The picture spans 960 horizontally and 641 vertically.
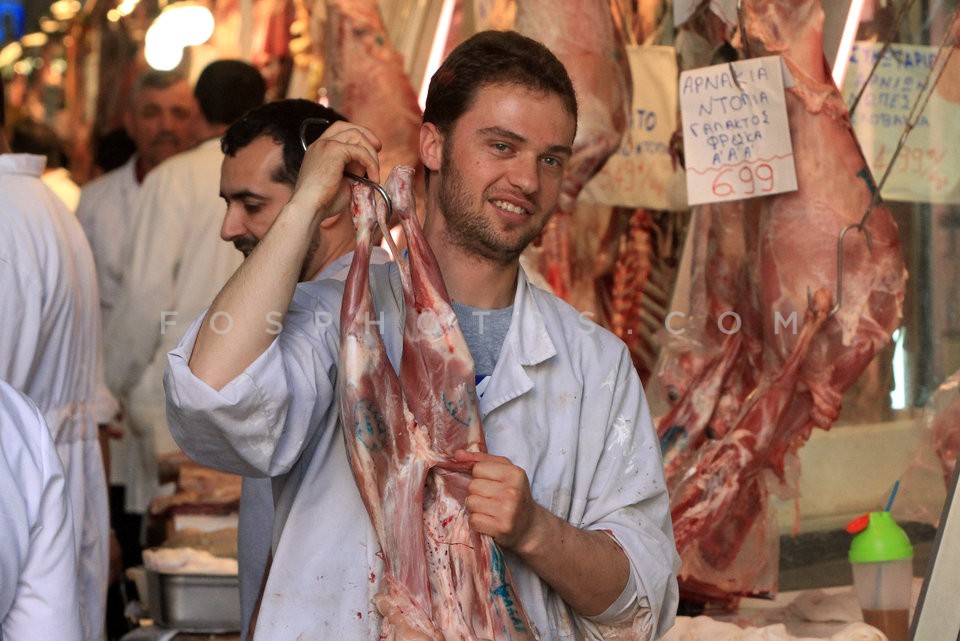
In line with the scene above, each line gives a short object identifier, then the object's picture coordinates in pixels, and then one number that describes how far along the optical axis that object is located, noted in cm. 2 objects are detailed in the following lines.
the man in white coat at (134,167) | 647
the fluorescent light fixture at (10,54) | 1052
